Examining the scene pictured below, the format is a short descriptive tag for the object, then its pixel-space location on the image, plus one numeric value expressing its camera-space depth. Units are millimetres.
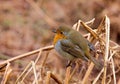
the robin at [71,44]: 7750
